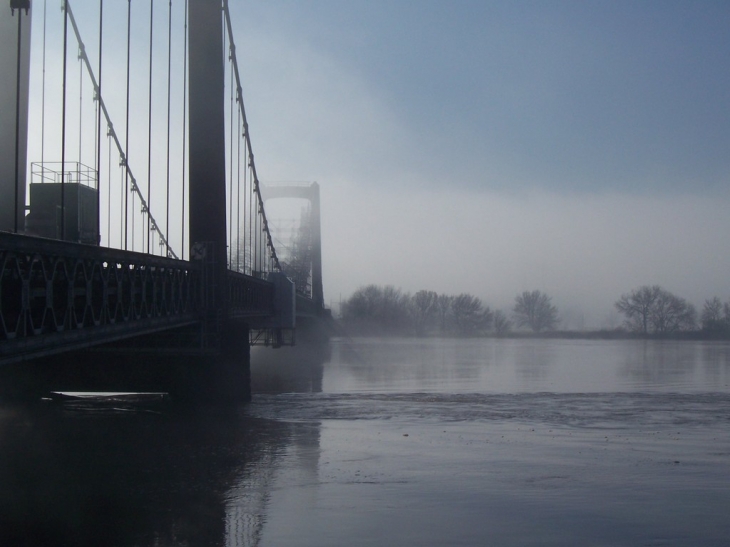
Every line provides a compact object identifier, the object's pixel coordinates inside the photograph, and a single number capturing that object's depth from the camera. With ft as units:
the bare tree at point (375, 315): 394.64
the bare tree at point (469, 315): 451.12
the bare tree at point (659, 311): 410.68
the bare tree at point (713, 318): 357.82
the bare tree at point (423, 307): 452.76
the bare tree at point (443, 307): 474.00
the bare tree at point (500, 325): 445.78
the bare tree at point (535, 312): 488.02
